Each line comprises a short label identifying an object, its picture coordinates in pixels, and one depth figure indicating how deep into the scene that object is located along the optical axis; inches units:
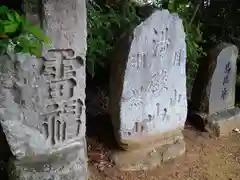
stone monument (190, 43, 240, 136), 100.3
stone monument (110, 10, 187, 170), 80.4
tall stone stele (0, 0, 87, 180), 65.3
